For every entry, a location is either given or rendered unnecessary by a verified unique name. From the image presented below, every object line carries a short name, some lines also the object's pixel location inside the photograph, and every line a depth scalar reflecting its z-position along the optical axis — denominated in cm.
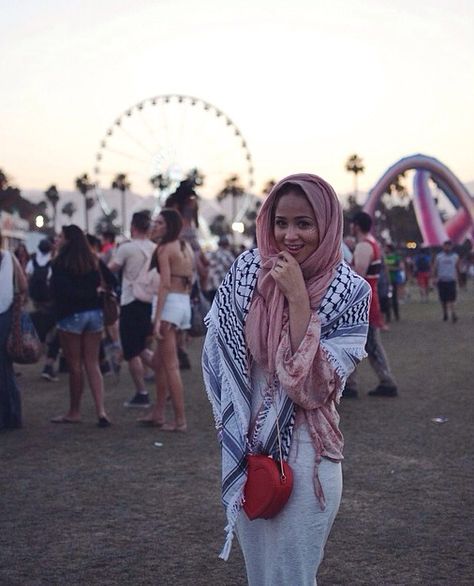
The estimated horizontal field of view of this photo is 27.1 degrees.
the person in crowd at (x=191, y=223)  883
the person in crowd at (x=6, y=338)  801
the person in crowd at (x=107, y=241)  1416
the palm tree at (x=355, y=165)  9150
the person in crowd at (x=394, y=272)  2208
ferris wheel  4181
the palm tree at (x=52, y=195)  12706
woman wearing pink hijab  277
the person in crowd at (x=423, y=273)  3119
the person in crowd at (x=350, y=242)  1147
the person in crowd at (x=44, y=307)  1171
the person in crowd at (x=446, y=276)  2034
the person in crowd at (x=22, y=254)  2134
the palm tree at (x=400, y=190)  9450
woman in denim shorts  816
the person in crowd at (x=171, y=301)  785
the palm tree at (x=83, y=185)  11900
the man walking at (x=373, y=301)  948
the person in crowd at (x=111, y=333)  864
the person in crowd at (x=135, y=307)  908
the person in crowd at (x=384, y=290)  1795
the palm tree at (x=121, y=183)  12086
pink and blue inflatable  4128
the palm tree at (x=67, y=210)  16788
